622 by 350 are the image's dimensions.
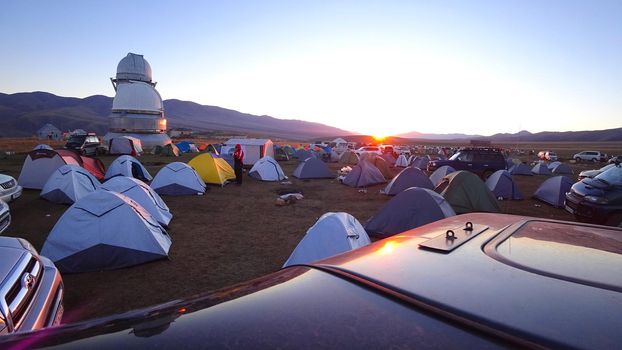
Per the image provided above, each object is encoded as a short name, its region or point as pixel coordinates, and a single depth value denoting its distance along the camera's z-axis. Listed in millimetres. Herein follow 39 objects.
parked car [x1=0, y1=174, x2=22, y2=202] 9484
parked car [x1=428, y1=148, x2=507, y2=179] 16969
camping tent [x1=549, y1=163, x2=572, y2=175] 26778
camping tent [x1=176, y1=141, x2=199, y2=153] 42497
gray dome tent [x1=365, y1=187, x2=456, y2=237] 7668
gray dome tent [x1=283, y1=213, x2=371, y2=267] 5619
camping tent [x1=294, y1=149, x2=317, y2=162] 30447
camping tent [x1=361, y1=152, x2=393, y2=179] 20250
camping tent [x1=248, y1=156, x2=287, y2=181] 18656
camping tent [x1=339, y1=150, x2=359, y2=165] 28908
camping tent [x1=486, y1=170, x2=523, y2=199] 14438
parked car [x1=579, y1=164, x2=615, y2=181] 15301
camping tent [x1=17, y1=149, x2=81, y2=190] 13953
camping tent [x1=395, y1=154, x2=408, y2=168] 28617
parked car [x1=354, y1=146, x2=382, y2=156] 31509
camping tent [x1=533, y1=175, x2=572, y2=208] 13031
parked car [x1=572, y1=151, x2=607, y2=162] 41500
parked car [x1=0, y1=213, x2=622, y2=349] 1138
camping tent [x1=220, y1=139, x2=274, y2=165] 26047
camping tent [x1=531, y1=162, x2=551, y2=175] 25552
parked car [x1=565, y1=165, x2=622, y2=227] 7590
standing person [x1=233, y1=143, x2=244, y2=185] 16330
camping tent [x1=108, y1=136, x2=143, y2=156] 31406
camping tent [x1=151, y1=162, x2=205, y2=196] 13727
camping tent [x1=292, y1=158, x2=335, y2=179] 19750
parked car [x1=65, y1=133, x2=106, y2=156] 29923
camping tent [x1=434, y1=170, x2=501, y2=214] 10609
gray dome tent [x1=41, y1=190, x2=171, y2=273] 6223
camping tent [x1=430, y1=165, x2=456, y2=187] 15953
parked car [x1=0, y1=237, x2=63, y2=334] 2803
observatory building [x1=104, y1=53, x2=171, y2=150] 40750
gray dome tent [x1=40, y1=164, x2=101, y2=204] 11414
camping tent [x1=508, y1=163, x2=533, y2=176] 24797
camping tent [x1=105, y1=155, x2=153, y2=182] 15055
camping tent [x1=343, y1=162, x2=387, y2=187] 17219
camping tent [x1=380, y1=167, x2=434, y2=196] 13141
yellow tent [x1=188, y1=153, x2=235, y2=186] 16219
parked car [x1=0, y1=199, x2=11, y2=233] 6468
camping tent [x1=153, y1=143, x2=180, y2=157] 35031
